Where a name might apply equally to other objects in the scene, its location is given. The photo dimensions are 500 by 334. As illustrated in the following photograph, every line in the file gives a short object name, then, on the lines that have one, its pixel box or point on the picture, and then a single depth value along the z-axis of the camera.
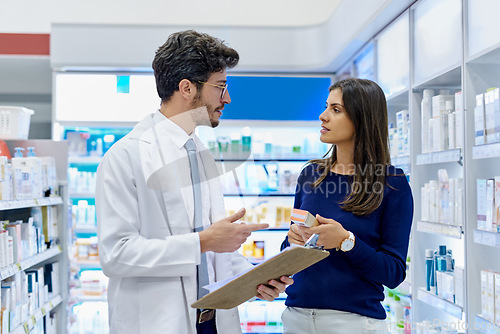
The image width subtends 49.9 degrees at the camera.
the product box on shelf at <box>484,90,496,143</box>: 2.59
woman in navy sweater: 1.86
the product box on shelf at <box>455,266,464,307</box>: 2.89
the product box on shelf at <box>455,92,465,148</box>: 2.90
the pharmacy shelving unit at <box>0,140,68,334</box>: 4.40
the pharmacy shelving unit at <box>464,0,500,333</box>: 2.80
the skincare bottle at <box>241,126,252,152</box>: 5.61
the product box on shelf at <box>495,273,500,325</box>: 2.54
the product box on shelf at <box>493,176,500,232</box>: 2.54
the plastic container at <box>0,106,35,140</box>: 4.16
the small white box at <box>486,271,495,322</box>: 2.61
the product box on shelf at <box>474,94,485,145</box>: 2.69
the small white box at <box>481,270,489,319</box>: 2.69
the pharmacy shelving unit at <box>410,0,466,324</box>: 3.07
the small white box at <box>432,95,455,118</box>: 3.20
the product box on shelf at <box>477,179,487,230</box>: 2.70
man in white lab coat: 1.65
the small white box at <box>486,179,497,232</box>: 2.59
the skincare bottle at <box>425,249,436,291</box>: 3.36
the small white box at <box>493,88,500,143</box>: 2.53
